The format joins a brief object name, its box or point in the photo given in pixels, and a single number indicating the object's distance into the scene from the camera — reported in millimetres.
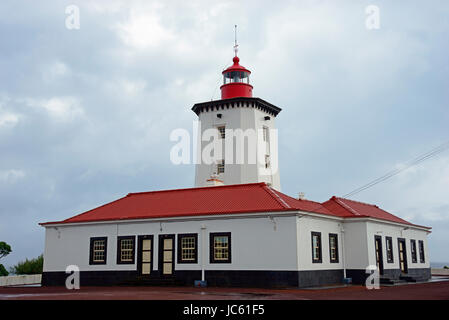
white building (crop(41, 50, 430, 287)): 23125
